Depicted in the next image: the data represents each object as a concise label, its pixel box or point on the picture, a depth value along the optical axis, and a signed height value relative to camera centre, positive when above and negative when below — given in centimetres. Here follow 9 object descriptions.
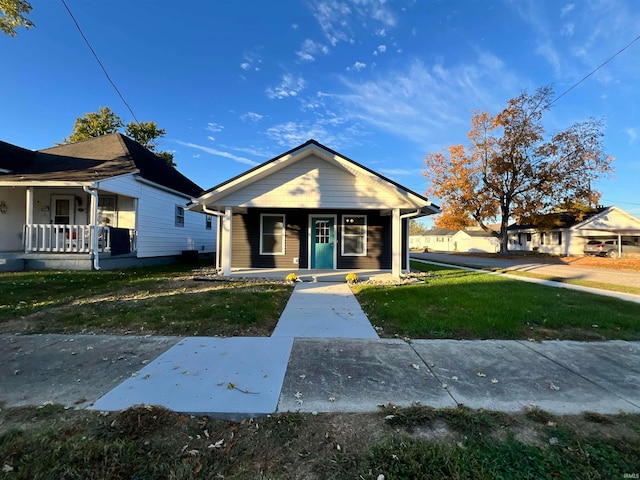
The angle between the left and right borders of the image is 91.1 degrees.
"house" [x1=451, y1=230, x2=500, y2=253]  4772 +78
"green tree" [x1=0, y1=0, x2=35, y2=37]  727 +551
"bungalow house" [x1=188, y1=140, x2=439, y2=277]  1020 +127
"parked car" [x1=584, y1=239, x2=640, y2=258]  2944 +8
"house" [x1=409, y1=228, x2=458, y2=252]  5816 +137
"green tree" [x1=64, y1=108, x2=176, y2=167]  2566 +973
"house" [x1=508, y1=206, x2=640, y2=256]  3027 +202
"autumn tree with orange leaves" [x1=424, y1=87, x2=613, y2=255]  2748 +674
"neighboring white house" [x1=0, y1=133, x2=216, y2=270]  1098 +159
